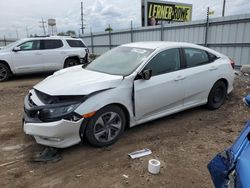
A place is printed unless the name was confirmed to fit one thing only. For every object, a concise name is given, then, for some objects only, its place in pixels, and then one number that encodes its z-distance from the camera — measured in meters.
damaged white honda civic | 2.71
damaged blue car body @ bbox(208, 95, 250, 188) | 1.21
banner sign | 17.58
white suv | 7.64
